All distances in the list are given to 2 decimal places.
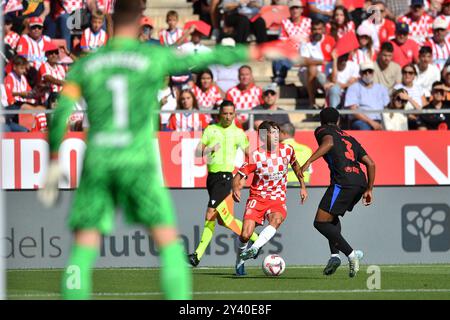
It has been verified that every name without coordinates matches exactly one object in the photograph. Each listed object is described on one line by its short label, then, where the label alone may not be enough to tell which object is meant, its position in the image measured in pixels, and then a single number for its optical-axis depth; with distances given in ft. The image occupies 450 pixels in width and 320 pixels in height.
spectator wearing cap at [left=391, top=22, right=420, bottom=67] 73.41
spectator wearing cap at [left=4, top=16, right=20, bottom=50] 72.90
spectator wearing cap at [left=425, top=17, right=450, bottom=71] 74.28
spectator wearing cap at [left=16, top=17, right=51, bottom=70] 70.74
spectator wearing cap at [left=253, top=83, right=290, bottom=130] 63.93
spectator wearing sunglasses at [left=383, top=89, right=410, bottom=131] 64.44
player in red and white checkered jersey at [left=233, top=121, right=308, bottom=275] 51.67
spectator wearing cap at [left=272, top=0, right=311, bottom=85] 72.64
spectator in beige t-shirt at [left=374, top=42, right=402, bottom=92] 70.59
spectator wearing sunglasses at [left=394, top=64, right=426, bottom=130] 69.10
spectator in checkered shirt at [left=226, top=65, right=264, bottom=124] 67.46
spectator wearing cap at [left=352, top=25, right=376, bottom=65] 72.02
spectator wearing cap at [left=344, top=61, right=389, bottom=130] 67.10
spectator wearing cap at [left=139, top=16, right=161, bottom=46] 71.56
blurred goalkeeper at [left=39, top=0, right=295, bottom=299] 27.48
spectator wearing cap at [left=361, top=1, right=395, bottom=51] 74.75
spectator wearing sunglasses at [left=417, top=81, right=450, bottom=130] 64.75
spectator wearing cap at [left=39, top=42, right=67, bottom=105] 66.74
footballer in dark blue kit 49.70
